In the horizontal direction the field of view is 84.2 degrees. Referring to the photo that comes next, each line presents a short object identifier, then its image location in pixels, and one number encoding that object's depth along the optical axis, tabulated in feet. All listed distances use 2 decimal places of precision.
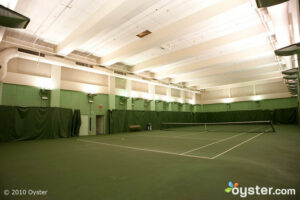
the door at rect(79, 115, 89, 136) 44.54
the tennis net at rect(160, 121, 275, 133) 67.00
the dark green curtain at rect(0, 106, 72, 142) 31.83
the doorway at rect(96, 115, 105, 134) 49.68
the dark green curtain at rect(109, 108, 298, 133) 52.26
